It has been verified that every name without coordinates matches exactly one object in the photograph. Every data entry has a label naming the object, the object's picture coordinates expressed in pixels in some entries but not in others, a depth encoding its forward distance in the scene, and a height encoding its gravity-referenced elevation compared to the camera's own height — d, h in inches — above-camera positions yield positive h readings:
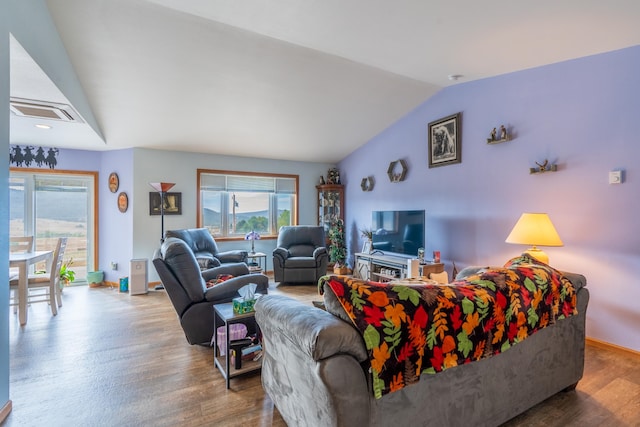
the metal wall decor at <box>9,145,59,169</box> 188.7 +37.5
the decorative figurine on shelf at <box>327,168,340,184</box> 258.1 +31.4
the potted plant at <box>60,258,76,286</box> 180.5 -35.3
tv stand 160.6 -31.1
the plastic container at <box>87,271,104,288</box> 202.1 -41.6
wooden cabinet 256.7 +8.1
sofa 48.9 -31.5
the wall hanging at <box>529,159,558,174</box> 122.5 +18.5
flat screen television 172.1 -10.7
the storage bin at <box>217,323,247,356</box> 93.6 -37.1
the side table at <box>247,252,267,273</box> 190.1 -33.6
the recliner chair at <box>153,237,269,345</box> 101.0 -25.5
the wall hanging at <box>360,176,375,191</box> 225.1 +22.8
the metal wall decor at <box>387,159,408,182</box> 195.0 +27.8
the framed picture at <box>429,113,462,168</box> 161.6 +39.9
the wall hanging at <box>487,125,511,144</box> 138.6 +35.8
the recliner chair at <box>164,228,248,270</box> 185.3 -19.8
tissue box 89.0 -26.7
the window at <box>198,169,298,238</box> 224.2 +9.6
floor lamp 187.3 +15.5
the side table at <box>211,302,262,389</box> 86.4 -41.3
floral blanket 51.1 -19.6
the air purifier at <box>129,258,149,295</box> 182.2 -37.1
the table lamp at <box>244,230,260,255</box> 210.8 -15.6
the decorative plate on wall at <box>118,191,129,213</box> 199.3 +8.7
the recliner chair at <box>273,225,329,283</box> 204.2 -32.9
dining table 130.8 -28.8
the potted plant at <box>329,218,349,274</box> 237.5 -25.8
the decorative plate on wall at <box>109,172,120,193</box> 203.3 +22.2
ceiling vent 116.3 +43.2
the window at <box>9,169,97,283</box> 191.8 +3.0
